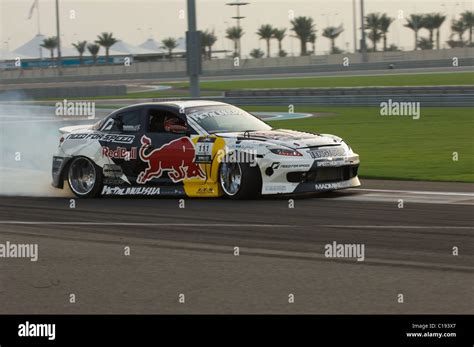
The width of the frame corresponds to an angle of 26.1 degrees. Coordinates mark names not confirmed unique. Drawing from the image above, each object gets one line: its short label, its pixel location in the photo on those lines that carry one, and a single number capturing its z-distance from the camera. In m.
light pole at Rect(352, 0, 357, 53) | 87.60
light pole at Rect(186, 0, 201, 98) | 20.57
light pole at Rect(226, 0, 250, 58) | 42.55
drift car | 13.39
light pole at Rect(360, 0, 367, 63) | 60.02
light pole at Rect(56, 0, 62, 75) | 67.34
